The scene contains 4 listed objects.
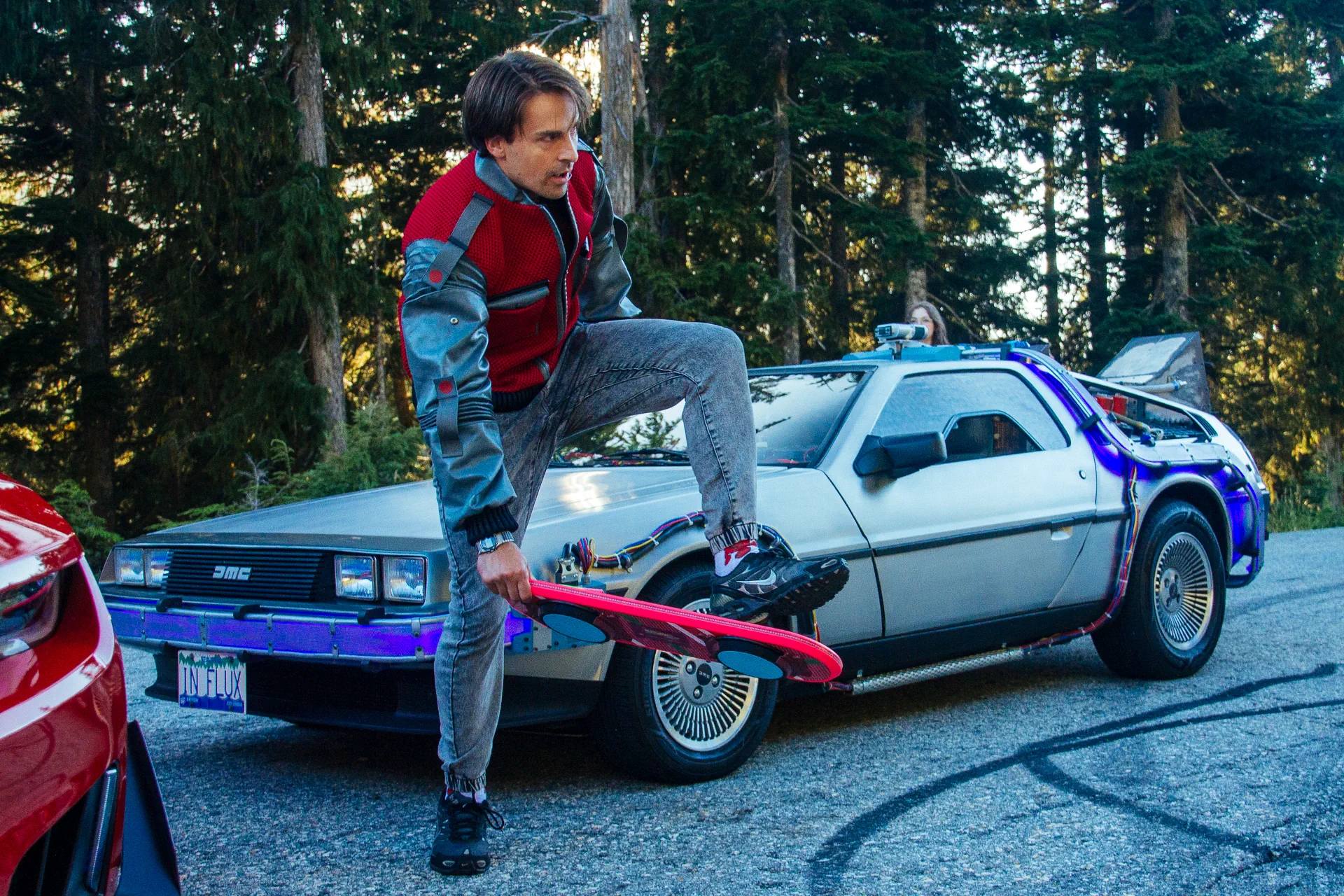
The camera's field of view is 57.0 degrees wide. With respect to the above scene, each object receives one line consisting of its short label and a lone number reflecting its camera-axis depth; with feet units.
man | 9.35
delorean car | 12.14
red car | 5.80
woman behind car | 25.40
